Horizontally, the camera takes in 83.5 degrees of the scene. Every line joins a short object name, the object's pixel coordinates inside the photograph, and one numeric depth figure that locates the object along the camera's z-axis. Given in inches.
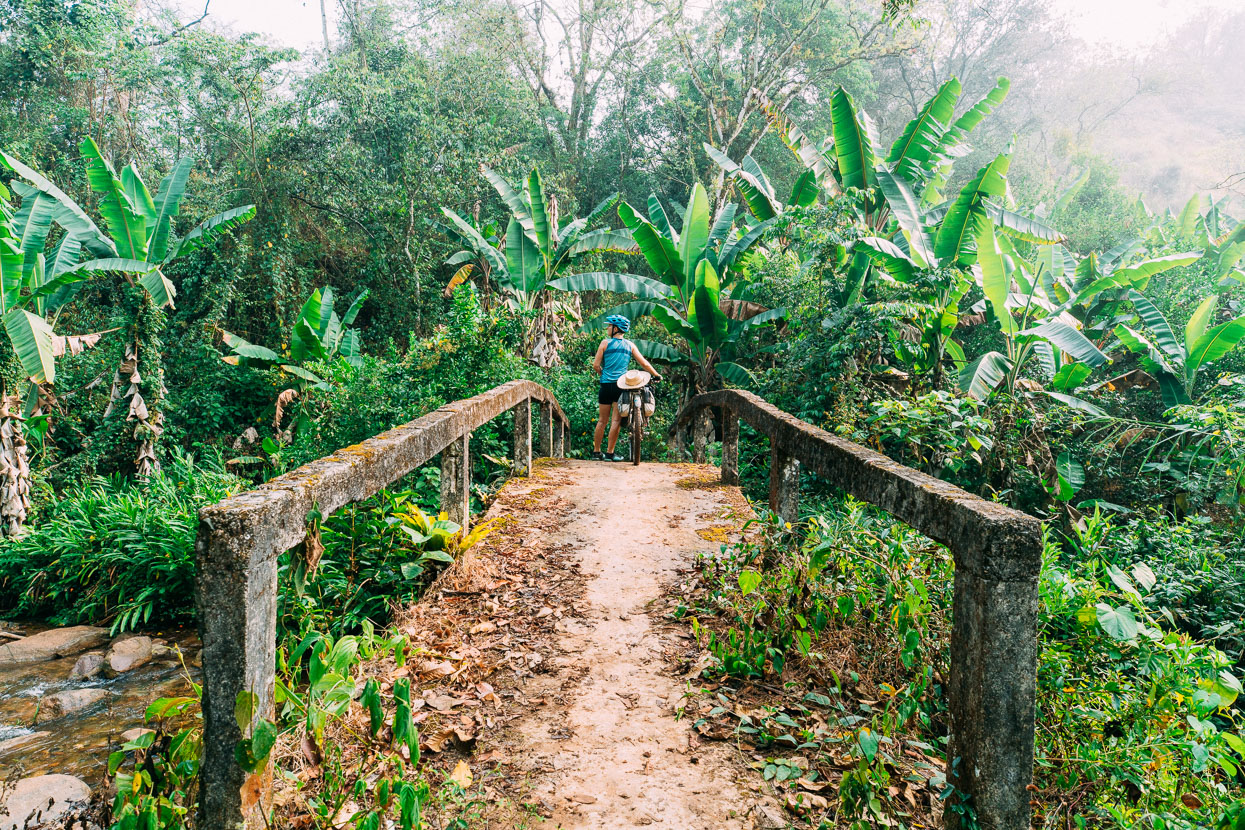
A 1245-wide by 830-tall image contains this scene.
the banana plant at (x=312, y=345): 437.7
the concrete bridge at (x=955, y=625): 64.4
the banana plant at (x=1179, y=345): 311.7
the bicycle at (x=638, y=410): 314.6
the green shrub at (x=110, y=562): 255.1
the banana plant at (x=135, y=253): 346.3
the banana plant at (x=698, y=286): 399.2
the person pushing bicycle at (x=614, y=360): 310.2
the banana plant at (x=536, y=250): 448.8
